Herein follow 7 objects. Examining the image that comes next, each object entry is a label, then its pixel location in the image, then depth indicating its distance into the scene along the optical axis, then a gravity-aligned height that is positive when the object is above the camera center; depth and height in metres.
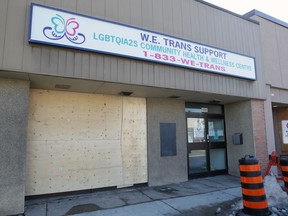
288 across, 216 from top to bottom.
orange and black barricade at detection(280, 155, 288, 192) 5.38 -0.70
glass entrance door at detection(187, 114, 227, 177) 7.92 -0.20
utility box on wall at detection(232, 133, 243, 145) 8.13 -0.01
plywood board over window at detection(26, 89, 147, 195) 5.65 -0.02
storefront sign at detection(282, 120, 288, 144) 6.30 +0.20
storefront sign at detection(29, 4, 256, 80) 4.67 +2.38
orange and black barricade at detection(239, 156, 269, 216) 4.18 -0.93
